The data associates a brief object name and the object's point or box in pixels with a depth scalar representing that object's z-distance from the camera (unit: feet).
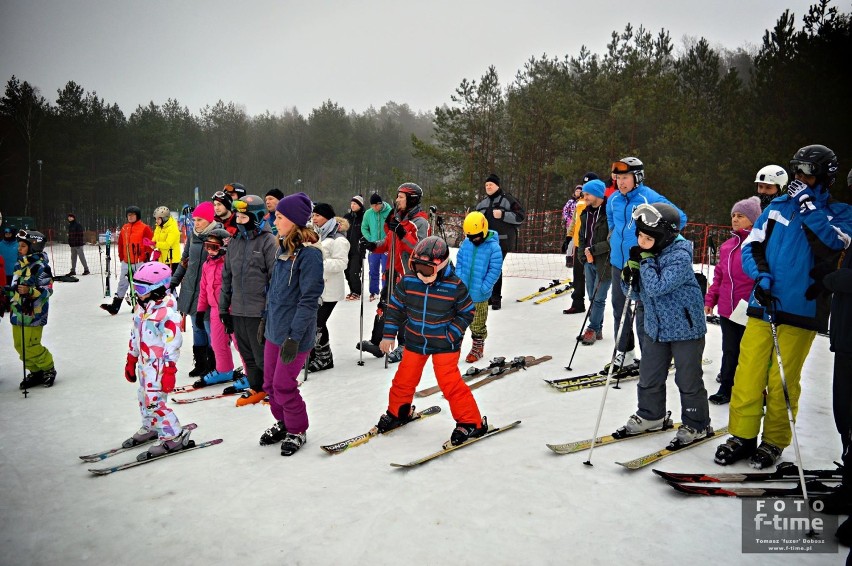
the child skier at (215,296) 20.58
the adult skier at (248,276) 18.30
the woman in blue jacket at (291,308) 14.69
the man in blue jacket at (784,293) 12.05
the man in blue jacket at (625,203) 18.33
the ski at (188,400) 19.54
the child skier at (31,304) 21.24
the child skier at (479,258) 21.50
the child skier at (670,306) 13.42
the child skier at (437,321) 14.56
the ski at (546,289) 37.33
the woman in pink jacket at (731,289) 16.88
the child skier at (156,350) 14.51
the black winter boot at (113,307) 36.22
